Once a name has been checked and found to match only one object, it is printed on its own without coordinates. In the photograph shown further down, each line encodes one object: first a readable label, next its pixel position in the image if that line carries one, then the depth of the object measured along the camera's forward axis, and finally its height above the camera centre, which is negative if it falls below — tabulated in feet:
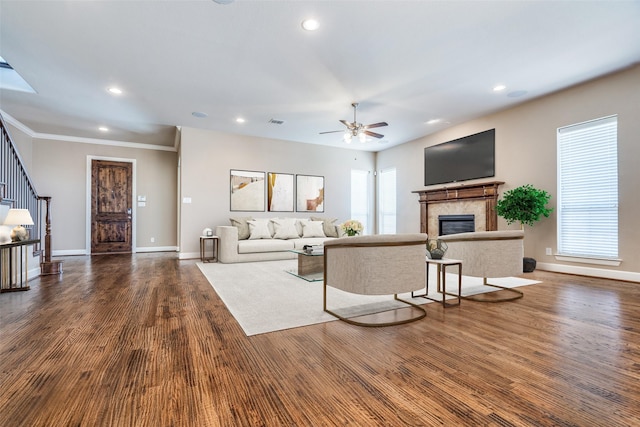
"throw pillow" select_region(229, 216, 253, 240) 20.01 -0.84
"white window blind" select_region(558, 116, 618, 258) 13.75 +1.26
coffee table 14.03 -2.55
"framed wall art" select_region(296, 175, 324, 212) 25.04 +1.75
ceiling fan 16.20 +4.60
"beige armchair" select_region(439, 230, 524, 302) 10.17 -1.37
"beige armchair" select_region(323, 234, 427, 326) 7.59 -1.31
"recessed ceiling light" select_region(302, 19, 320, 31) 9.70 +6.24
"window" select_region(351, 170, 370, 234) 27.99 +1.63
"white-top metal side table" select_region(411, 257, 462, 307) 9.30 -1.51
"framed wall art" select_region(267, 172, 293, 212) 23.84 +1.76
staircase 12.29 +0.88
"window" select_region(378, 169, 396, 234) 26.89 +1.15
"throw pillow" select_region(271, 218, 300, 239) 20.75 -1.06
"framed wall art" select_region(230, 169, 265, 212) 22.65 +1.78
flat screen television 18.94 +3.81
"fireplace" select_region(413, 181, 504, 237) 18.17 +0.72
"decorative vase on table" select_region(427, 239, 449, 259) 10.12 -1.17
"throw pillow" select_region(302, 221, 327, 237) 22.03 -1.12
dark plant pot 15.60 -2.62
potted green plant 15.12 +0.41
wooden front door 24.27 +0.59
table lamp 11.55 -0.31
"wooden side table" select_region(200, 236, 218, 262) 19.38 -2.35
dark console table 11.42 -2.18
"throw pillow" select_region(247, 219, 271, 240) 20.07 -1.09
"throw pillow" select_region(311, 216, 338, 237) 22.99 -1.08
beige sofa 18.48 -1.95
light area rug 8.12 -2.88
